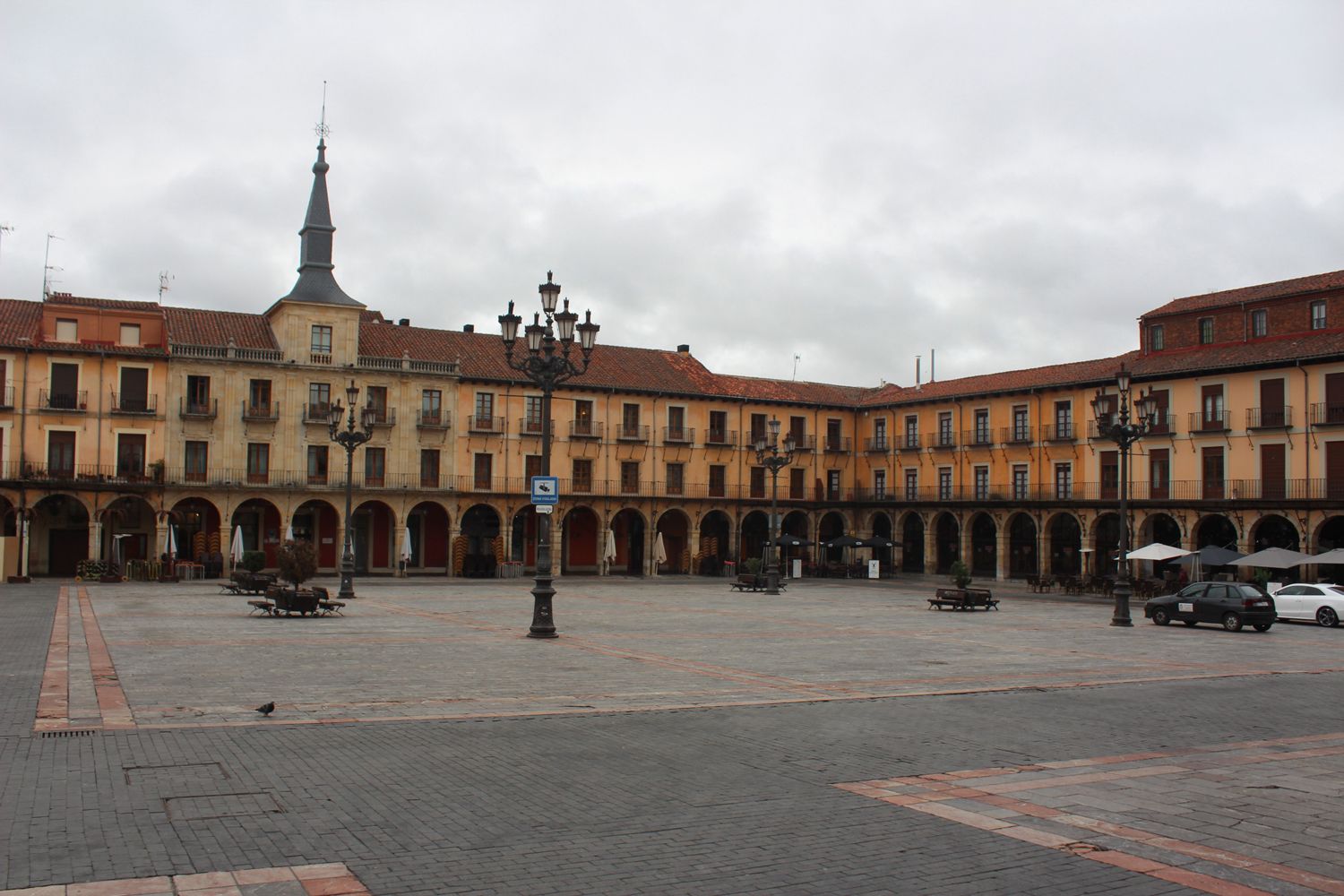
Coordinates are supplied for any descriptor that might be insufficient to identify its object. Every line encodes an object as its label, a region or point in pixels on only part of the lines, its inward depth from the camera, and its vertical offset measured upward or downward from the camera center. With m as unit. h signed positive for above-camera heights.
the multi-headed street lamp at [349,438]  32.19 +2.12
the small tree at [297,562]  30.27 -1.29
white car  30.77 -2.27
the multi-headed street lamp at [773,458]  38.09 +1.96
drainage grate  10.07 -1.93
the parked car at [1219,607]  27.23 -2.12
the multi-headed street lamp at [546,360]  20.88 +2.91
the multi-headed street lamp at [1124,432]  27.34 +2.09
